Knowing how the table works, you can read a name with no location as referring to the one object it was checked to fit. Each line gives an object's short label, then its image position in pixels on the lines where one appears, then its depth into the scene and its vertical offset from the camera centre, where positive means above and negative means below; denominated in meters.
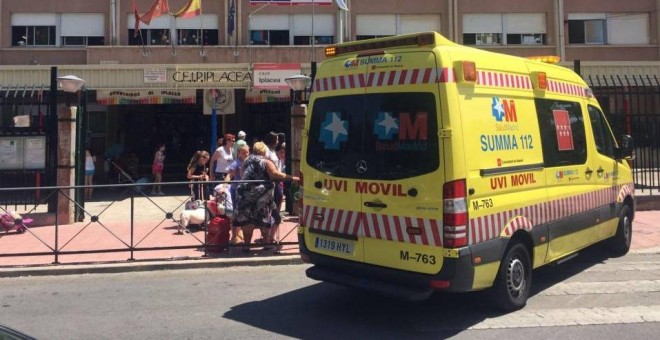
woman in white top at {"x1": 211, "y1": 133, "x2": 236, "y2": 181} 11.27 +0.49
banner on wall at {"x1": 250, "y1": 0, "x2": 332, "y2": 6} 18.62 +6.40
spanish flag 18.89 +6.23
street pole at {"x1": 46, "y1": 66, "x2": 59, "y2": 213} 11.88 +1.11
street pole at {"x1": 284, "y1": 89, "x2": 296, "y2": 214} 11.23 +0.33
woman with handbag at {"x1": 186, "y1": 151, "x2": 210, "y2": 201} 12.05 +0.36
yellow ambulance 4.67 +0.10
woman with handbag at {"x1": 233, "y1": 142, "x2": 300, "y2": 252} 8.09 -0.18
